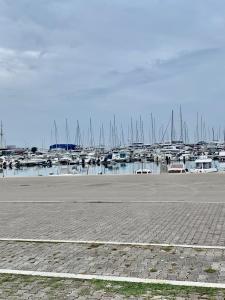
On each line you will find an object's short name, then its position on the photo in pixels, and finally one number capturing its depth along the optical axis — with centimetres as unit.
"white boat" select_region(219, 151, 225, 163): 5612
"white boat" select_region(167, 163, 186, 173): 3030
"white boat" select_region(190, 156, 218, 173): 3657
